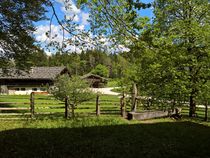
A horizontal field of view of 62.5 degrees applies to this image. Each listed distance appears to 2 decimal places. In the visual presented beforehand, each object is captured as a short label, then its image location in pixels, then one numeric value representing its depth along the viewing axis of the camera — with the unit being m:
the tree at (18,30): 7.78
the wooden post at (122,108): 10.43
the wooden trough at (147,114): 9.72
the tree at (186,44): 11.28
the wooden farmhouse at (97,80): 46.78
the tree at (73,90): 11.90
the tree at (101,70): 55.84
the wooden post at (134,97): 10.28
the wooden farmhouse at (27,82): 29.67
